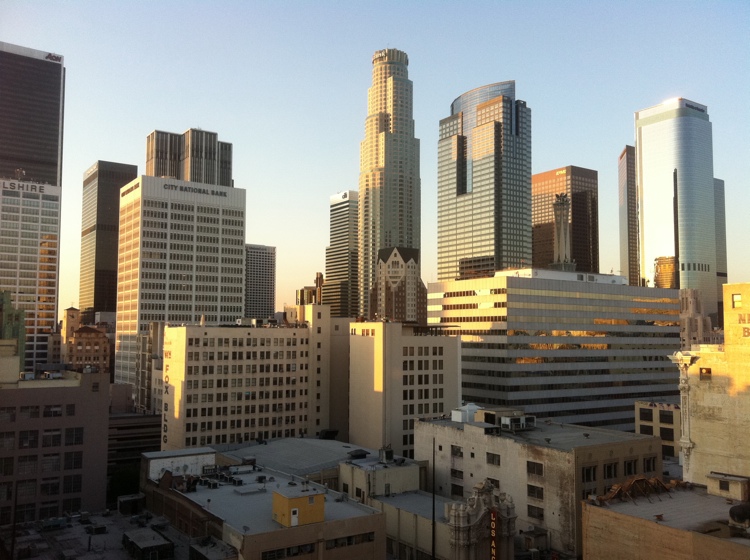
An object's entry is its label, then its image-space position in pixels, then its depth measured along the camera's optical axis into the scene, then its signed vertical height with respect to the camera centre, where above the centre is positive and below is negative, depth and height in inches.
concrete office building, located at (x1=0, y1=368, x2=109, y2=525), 3169.3 -628.5
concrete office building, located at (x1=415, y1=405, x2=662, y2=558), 2736.2 -648.8
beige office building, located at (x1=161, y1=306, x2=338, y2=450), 4539.9 -445.8
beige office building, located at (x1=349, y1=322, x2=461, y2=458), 4362.7 -412.9
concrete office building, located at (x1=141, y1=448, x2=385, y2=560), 2174.0 -710.1
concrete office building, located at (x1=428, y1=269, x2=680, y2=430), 5910.4 -180.3
